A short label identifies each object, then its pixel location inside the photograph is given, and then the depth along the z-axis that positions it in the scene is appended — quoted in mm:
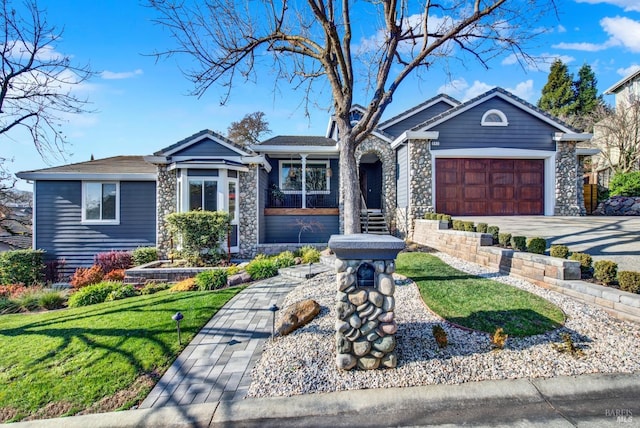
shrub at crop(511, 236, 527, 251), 5977
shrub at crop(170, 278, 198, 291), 6844
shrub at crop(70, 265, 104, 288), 8555
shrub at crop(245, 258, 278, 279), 7523
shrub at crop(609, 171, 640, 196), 13406
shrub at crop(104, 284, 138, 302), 6746
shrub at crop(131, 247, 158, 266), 10570
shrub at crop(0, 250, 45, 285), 9656
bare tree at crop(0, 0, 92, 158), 7434
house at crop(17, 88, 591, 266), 10789
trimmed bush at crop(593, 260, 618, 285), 4262
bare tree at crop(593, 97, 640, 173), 16469
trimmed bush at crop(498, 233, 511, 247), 6395
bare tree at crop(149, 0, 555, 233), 5723
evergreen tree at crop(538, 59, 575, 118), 26305
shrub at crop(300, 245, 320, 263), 8818
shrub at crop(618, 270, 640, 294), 3889
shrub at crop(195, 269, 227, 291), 6820
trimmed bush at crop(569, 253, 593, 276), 4707
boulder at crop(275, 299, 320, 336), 3992
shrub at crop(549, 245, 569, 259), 5098
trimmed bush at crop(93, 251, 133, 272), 10500
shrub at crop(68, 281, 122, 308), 6480
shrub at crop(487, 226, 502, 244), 6752
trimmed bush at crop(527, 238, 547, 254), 5590
